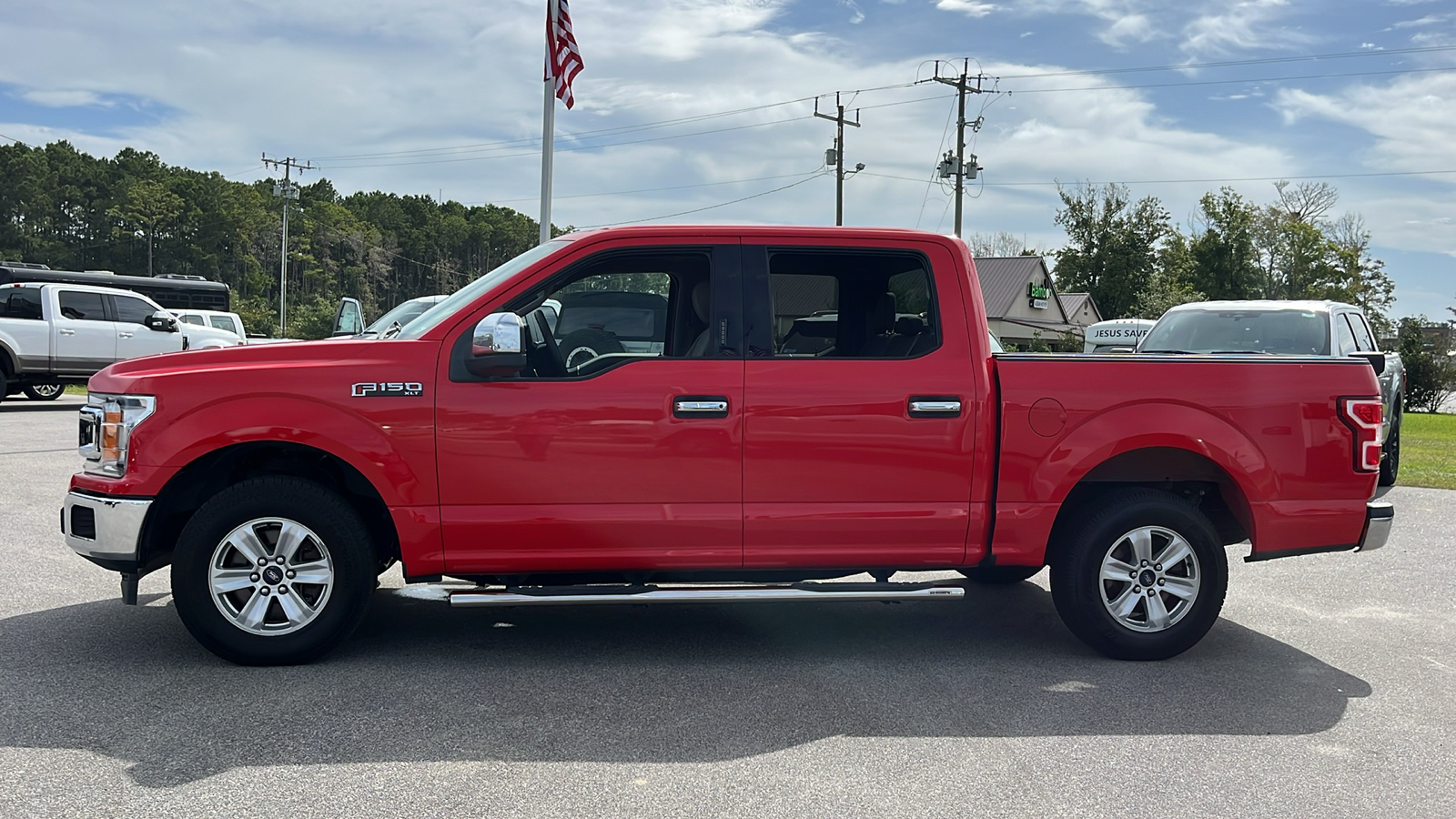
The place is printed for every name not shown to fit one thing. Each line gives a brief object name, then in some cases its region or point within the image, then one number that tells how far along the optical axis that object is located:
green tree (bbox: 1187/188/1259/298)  65.81
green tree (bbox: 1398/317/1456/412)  36.12
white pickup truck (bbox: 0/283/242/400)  19.69
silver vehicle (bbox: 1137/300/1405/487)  12.23
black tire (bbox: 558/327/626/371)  5.48
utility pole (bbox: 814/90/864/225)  46.00
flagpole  16.94
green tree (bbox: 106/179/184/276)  105.06
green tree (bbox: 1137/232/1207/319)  59.62
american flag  16.75
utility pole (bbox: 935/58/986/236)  40.00
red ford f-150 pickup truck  5.00
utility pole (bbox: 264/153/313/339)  72.88
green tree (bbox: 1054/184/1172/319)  61.12
